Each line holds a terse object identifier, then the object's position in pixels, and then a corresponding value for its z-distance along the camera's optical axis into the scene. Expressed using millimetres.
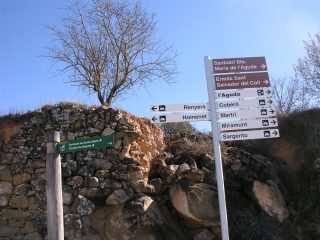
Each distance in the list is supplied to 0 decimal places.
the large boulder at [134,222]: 6067
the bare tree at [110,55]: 10347
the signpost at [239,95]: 5040
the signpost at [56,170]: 3991
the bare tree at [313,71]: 11053
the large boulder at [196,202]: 6361
